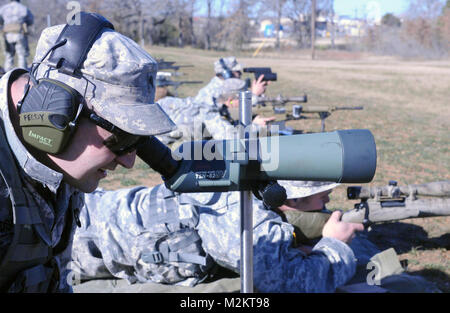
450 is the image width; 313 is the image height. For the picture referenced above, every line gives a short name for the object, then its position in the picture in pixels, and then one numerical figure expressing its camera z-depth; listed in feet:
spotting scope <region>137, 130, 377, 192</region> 5.67
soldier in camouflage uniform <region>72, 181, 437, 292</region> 10.23
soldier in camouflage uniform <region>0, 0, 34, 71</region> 39.91
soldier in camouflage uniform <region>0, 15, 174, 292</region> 5.26
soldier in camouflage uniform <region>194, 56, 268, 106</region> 25.44
